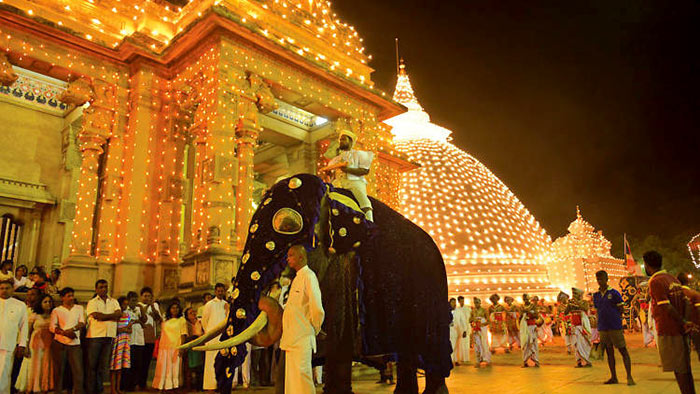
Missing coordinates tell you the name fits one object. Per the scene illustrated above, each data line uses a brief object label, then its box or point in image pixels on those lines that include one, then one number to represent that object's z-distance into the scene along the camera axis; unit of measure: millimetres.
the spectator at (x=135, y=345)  8141
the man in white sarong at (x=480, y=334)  12203
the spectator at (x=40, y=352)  7449
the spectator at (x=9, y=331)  6391
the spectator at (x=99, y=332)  7230
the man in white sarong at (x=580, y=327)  10195
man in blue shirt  7453
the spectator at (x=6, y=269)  9700
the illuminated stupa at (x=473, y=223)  25594
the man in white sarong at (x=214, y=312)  7754
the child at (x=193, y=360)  8023
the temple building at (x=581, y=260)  28594
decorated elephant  3643
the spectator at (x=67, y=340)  7012
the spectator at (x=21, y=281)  9653
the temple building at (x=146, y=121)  11758
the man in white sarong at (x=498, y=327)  15522
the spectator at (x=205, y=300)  9000
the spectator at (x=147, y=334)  8492
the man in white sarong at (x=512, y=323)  16016
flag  27719
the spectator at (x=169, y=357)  7918
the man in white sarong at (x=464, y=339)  13172
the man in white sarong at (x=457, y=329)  13195
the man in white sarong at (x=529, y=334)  10805
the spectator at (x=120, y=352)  7559
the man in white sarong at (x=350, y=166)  4656
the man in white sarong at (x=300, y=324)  3646
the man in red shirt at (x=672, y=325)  4984
